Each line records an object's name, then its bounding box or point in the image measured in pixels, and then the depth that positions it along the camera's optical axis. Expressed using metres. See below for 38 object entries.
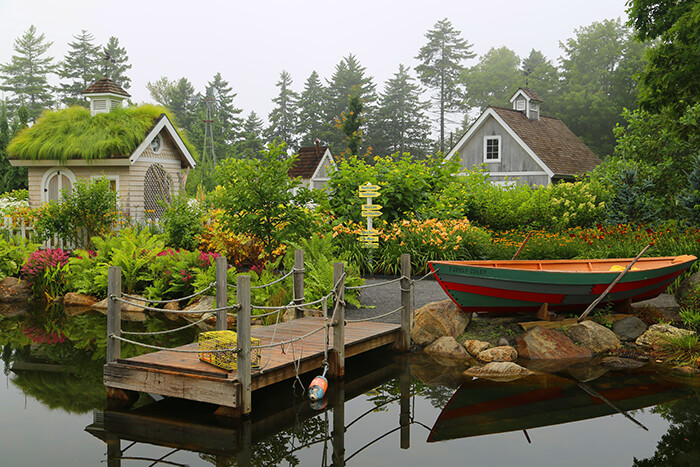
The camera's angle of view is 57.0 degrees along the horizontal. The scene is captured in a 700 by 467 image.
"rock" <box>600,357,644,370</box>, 9.42
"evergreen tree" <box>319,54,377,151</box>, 54.66
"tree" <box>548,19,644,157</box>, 45.34
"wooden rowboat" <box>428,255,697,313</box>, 9.98
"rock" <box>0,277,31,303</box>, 15.51
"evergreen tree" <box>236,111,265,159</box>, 56.00
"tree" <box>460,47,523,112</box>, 58.31
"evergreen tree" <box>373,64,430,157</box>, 54.81
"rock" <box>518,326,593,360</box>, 9.87
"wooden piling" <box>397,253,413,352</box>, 9.95
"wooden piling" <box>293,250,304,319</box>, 10.07
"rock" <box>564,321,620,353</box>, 10.19
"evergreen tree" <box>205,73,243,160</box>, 52.41
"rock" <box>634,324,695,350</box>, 9.94
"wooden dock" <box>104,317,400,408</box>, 7.05
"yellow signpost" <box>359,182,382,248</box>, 14.92
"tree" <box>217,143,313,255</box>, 13.41
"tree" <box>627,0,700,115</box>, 13.02
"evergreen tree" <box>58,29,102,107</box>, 58.81
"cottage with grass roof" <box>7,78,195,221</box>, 20.33
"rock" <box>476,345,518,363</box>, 9.66
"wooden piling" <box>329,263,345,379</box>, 8.52
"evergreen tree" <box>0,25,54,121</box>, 58.56
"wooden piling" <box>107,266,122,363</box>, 7.46
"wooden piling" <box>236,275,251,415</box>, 6.85
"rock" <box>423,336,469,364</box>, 9.96
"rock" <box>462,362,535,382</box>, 9.01
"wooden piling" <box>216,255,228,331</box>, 8.36
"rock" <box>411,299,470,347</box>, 10.43
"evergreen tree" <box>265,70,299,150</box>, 60.38
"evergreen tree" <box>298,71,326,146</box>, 56.28
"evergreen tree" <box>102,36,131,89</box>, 59.59
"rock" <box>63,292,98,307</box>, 14.88
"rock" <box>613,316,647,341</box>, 10.48
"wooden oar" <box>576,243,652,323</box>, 10.08
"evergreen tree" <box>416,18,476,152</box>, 60.69
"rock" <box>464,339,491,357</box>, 9.97
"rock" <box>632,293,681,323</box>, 11.04
